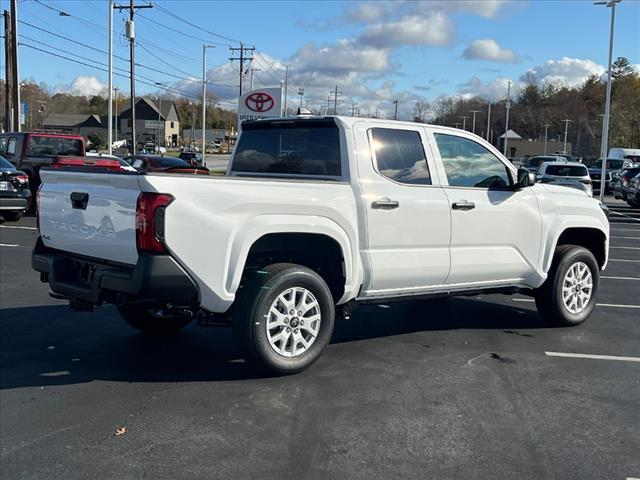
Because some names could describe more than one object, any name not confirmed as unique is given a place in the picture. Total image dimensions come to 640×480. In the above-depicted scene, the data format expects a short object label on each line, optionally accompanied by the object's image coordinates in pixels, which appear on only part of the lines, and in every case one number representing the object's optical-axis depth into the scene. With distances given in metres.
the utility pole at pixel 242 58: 64.89
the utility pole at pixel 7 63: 37.84
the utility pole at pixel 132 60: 39.31
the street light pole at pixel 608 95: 28.08
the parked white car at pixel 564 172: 22.28
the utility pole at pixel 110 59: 30.96
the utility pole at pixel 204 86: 49.72
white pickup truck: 4.50
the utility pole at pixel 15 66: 30.86
